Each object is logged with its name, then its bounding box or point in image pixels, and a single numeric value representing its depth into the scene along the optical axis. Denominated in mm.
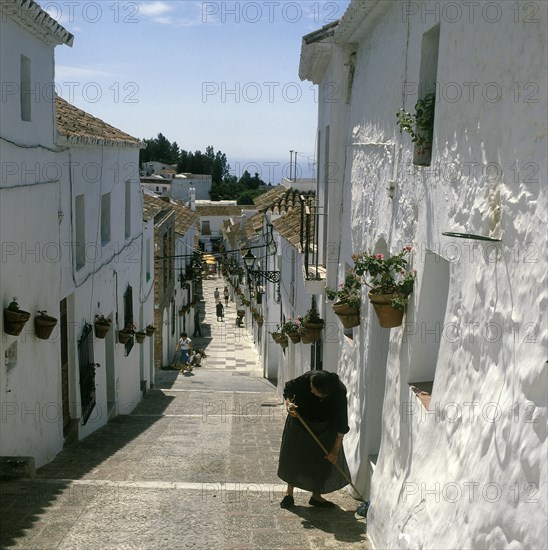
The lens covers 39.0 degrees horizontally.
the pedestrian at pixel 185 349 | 26672
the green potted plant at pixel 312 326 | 12406
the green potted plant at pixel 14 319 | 8375
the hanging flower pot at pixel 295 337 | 14134
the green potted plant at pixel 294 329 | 13758
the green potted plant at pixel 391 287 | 6621
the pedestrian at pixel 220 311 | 41162
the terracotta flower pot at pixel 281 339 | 17088
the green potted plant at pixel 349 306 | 9117
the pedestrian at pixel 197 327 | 38000
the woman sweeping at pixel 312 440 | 7383
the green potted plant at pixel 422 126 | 6352
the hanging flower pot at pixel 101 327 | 13742
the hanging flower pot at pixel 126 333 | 16391
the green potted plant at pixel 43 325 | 9695
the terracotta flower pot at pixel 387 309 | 6707
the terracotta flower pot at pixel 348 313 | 9125
